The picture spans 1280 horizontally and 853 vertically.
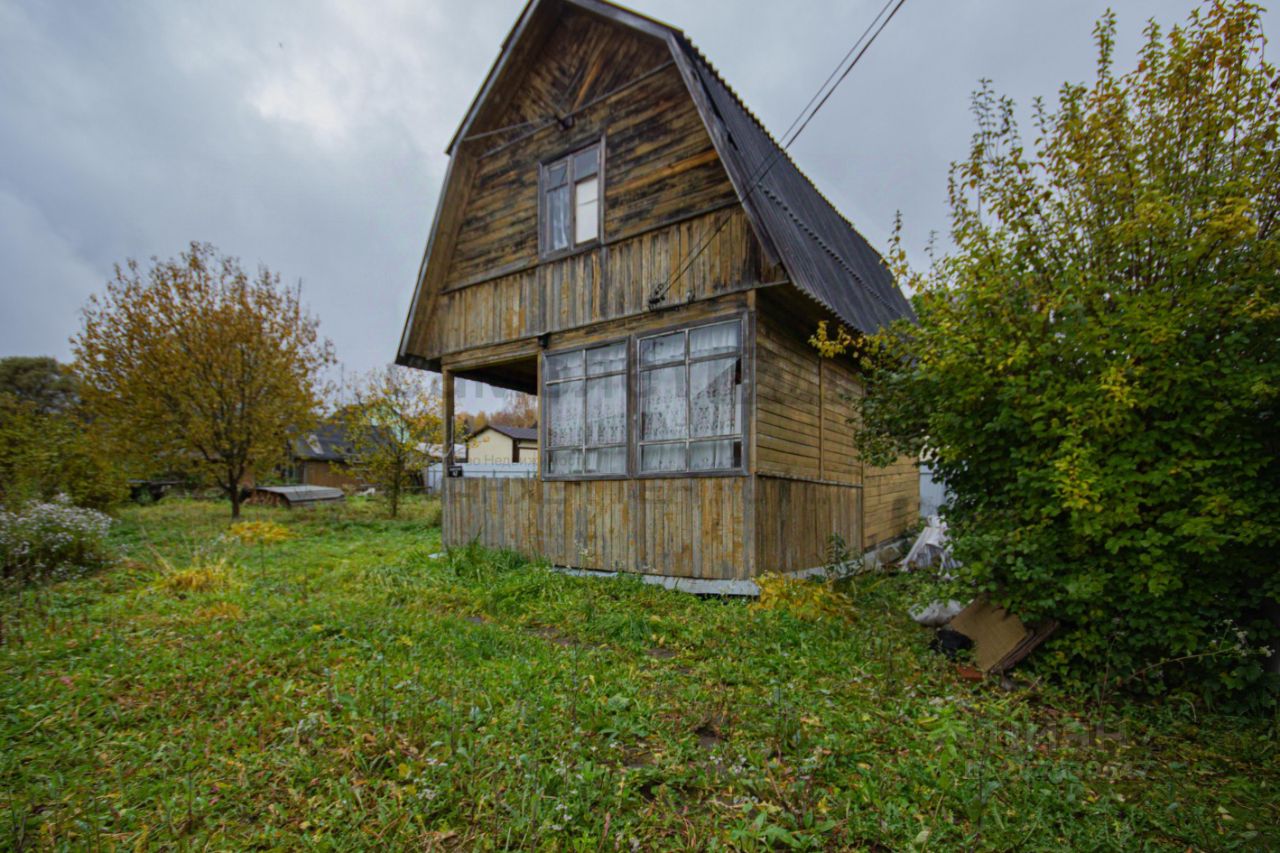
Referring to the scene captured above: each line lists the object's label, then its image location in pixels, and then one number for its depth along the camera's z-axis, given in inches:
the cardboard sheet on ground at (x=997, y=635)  154.4
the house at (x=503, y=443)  1261.1
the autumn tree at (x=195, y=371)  550.6
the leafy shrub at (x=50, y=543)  266.4
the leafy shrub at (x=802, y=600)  212.8
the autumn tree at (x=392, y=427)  678.5
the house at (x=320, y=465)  1231.5
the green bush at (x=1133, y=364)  130.9
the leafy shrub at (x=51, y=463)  380.2
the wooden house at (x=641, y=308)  247.9
